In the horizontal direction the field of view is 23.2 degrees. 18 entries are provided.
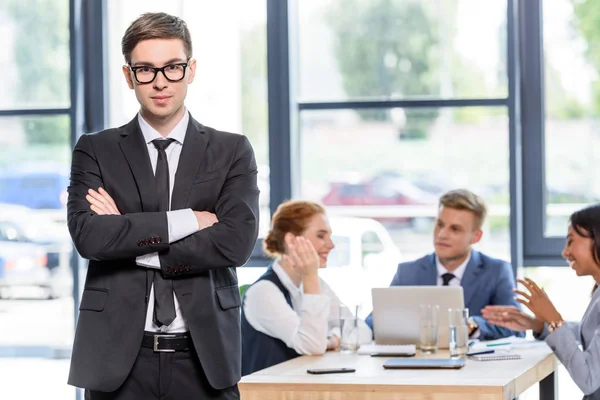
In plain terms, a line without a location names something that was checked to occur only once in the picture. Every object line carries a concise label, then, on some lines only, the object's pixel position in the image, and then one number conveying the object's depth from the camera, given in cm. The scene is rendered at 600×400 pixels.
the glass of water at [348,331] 608
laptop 607
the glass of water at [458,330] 581
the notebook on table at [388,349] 588
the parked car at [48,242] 883
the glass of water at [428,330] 586
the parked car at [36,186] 888
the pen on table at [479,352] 580
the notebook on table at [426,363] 529
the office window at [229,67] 862
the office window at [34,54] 885
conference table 476
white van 838
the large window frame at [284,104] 851
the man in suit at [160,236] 345
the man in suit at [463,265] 694
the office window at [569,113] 819
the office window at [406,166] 828
